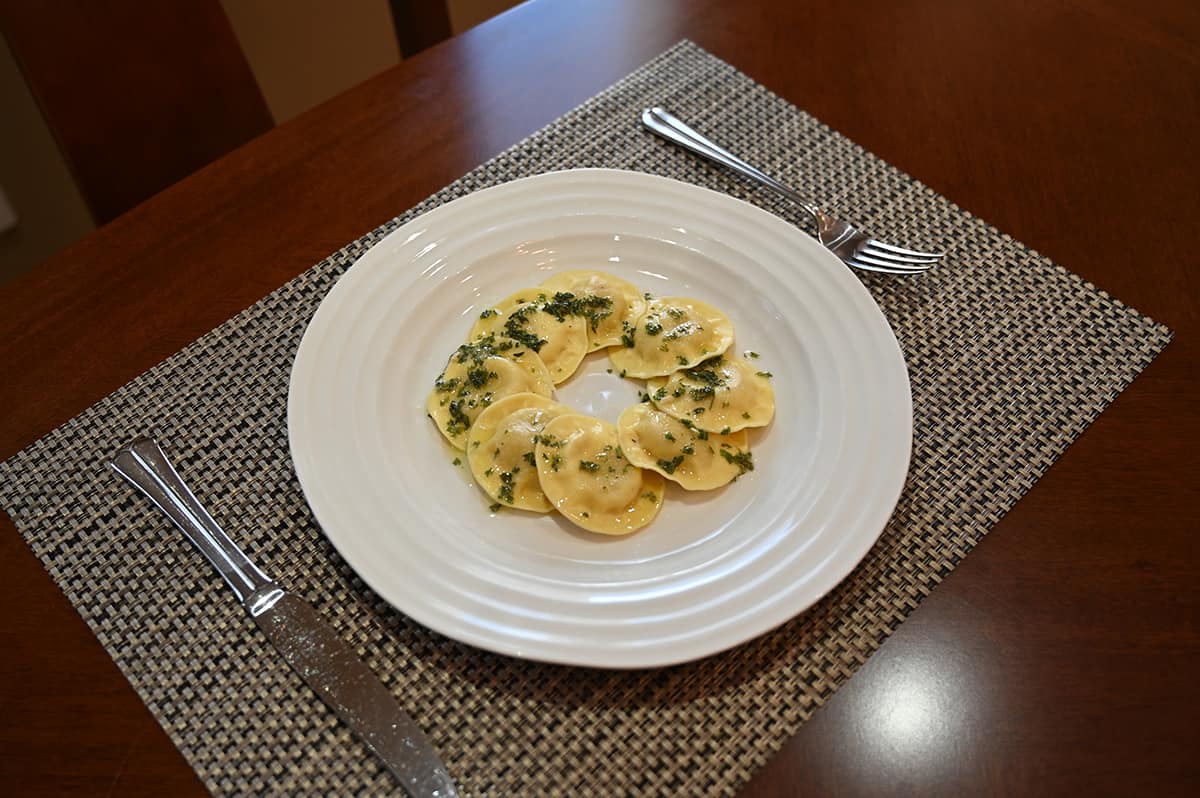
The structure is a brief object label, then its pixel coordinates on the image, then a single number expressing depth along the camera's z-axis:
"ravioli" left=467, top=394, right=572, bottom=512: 0.47
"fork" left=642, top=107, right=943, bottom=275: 0.56
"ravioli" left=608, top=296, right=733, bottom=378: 0.51
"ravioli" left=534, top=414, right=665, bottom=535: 0.46
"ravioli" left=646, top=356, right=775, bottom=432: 0.49
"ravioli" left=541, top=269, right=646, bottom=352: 0.52
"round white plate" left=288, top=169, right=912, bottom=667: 0.42
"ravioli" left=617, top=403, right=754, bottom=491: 0.47
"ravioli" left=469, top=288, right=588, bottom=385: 0.51
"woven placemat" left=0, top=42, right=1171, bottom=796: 0.41
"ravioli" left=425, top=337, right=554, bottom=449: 0.49
